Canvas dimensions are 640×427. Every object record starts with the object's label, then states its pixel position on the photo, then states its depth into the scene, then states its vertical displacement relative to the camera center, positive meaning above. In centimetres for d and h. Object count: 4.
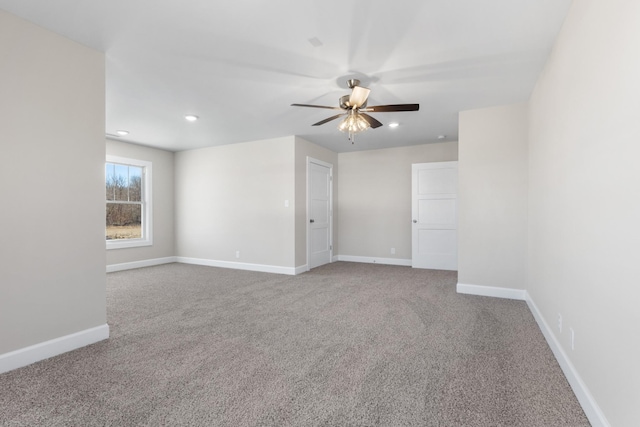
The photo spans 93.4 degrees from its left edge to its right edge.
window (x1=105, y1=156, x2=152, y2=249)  561 +12
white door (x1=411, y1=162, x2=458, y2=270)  557 -11
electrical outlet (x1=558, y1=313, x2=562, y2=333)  216 -81
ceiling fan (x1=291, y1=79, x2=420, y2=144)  280 +97
